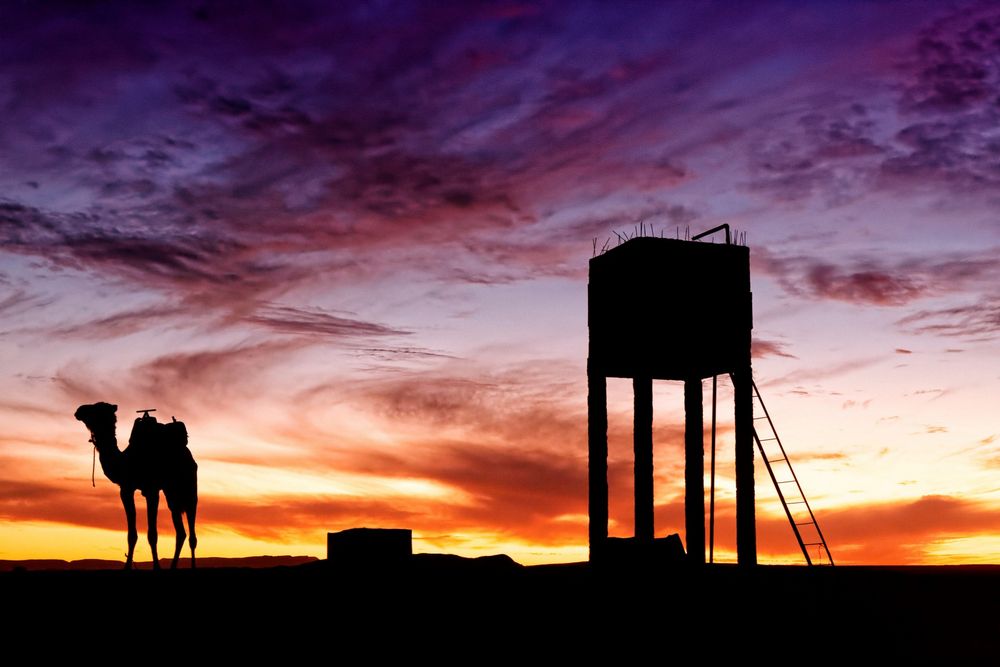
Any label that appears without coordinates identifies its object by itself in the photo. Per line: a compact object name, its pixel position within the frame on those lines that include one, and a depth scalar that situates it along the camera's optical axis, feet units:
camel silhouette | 81.51
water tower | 92.68
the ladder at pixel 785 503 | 104.83
